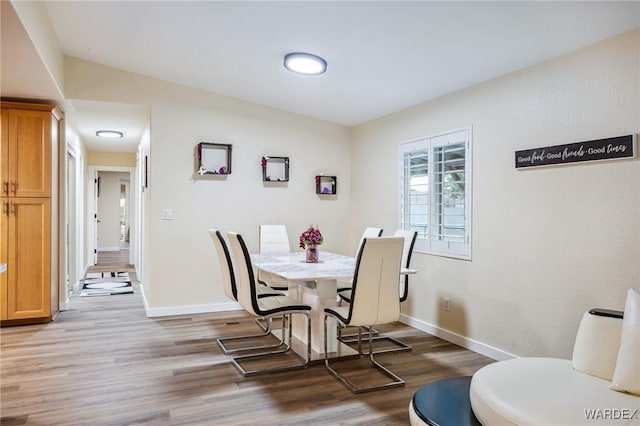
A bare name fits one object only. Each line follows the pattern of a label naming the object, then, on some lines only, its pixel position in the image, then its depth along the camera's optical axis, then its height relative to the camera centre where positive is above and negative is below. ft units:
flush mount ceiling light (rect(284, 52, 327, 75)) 12.05 +4.25
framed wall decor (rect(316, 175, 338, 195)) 18.49 +1.20
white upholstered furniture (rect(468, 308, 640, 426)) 5.40 -2.47
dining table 10.57 -1.93
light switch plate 15.97 -0.06
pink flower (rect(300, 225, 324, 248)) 12.81 -0.74
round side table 6.16 -2.92
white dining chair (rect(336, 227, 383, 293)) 13.96 -0.75
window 12.76 +0.68
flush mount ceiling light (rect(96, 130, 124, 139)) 20.82 +3.84
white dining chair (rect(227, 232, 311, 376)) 10.51 -2.36
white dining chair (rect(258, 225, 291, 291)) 16.20 -1.02
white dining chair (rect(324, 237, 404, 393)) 9.66 -1.73
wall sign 8.63 +1.35
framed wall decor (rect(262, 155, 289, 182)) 17.49 +1.80
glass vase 12.88 -1.21
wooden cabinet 14.08 +0.07
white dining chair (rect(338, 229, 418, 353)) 12.47 -2.48
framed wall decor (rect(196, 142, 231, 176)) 16.24 +2.05
